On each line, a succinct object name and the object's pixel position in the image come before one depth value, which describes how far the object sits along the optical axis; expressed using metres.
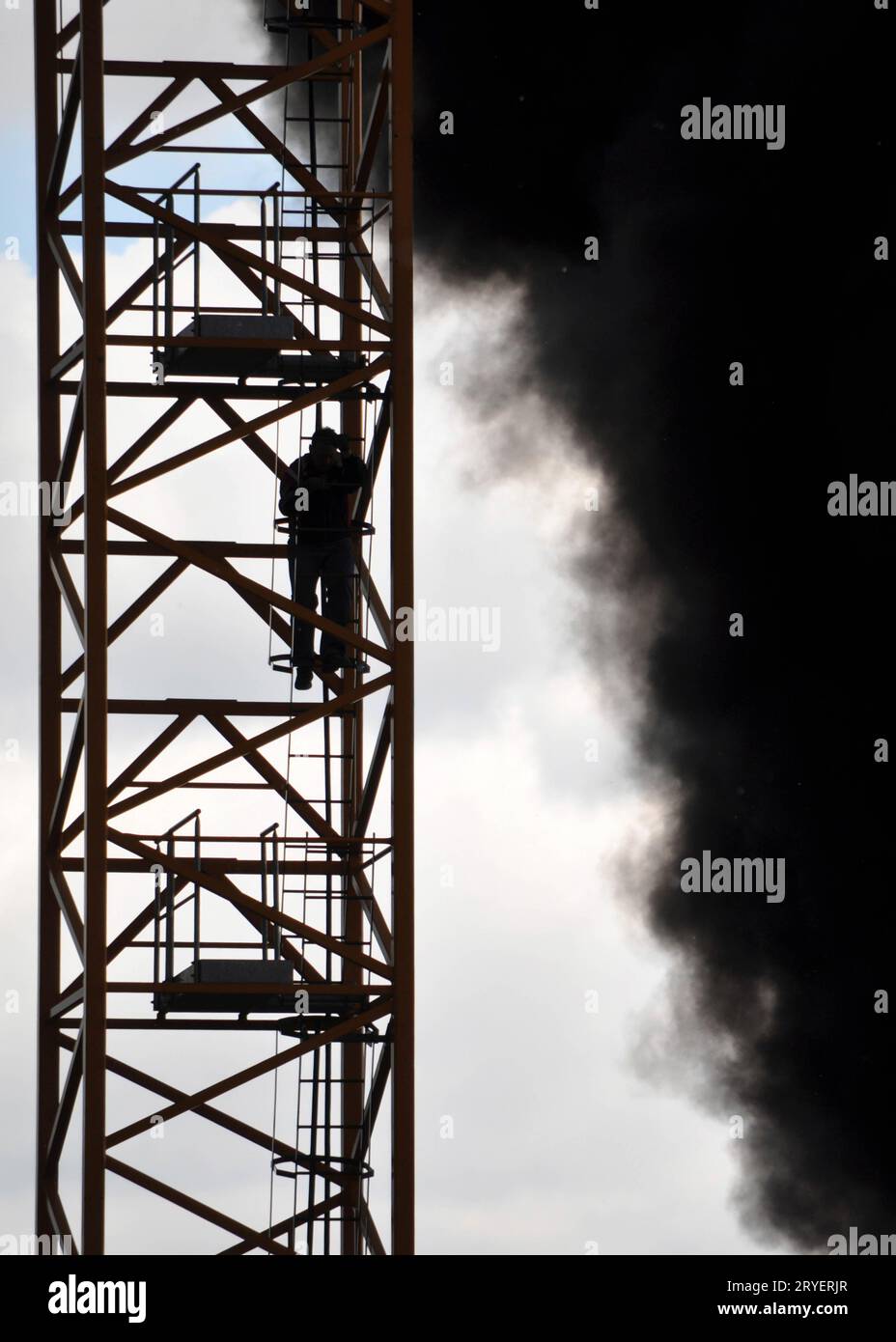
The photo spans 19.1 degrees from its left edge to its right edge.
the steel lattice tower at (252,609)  23.91
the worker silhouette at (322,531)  25.03
